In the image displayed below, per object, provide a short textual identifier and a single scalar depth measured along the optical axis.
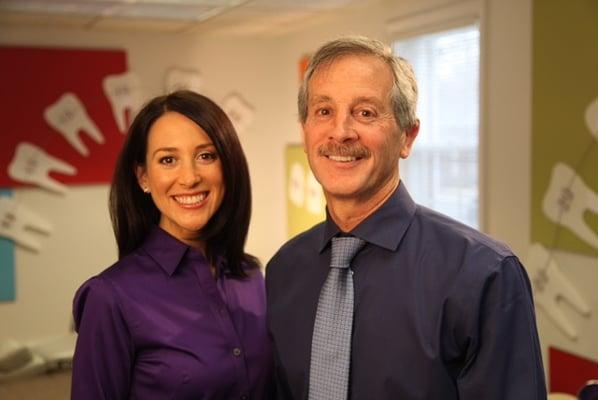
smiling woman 1.59
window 3.64
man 1.21
